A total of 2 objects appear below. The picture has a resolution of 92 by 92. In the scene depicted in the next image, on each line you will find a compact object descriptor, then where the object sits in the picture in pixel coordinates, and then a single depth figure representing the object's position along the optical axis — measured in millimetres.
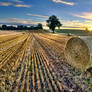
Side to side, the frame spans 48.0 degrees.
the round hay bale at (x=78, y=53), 5465
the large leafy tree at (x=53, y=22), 63156
